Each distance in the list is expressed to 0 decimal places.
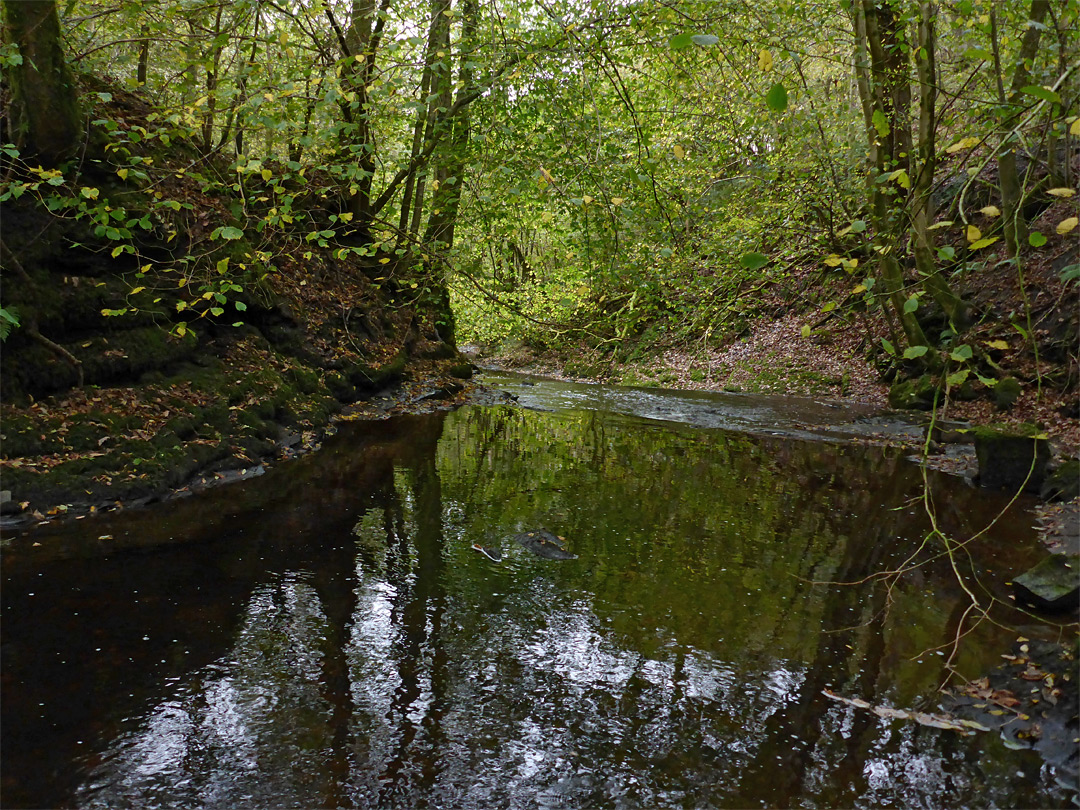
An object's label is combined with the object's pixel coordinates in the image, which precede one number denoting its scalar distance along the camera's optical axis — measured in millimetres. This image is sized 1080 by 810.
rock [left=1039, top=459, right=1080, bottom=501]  7922
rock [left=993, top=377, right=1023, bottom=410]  12148
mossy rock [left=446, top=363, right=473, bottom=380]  19000
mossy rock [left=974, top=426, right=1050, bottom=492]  8719
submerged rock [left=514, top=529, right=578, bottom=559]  6555
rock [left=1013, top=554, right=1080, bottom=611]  5293
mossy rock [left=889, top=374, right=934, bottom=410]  14328
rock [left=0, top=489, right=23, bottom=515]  6265
